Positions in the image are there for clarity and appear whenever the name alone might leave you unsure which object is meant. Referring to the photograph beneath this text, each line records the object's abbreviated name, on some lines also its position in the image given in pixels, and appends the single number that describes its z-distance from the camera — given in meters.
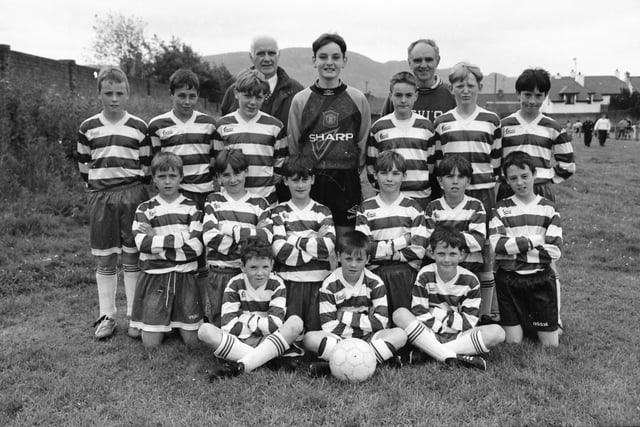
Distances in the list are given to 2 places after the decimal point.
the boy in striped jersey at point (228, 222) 4.26
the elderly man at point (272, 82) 5.21
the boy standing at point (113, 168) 4.62
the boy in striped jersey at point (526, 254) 4.25
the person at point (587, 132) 24.42
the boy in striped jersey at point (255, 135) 4.52
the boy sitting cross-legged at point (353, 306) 3.97
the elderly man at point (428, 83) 5.04
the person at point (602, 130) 25.22
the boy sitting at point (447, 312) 3.98
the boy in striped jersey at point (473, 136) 4.49
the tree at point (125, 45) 44.22
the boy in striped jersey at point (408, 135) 4.48
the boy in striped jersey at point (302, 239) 4.25
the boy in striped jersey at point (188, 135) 4.58
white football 3.65
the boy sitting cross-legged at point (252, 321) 3.90
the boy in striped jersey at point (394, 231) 4.28
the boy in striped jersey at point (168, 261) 4.36
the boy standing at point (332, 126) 4.65
